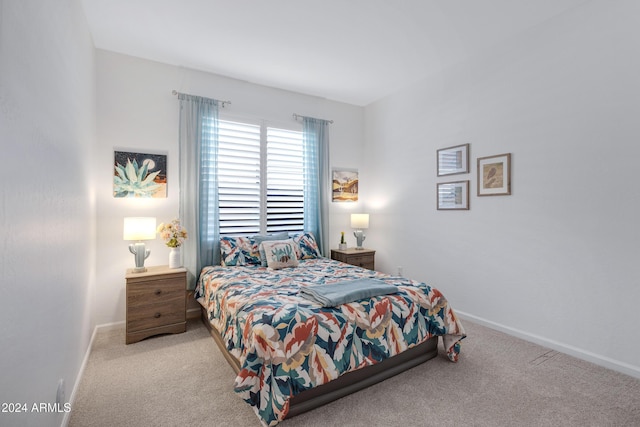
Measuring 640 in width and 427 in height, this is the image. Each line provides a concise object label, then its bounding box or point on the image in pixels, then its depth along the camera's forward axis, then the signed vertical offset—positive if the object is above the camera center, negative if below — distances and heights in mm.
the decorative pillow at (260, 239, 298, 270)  3441 -526
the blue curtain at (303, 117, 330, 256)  4496 +360
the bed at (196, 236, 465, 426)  1809 -894
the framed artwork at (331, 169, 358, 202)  4879 +401
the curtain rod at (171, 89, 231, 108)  3598 +1409
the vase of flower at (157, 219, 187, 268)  3256 -323
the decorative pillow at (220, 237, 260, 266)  3557 -519
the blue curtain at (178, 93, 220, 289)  3594 +335
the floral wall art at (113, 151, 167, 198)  3334 +391
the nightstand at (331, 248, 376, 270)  4418 -711
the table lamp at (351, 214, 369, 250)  4668 -212
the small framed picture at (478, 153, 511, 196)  3176 +388
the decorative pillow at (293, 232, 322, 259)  3962 -505
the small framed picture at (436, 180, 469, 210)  3594 +184
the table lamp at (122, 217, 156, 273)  3043 -252
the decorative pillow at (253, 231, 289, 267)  3598 -371
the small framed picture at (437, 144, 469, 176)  3582 +627
